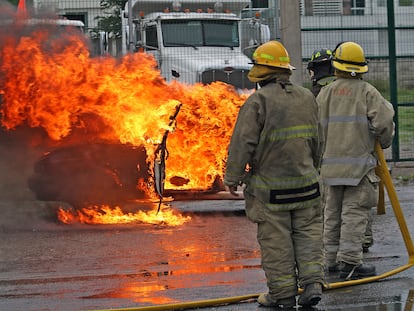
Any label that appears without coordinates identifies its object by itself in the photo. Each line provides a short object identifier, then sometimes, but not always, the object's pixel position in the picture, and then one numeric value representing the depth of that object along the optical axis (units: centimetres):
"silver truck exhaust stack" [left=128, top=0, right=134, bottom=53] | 1760
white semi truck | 1677
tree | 1755
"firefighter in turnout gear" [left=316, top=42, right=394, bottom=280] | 739
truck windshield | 1738
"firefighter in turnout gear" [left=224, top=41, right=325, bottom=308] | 630
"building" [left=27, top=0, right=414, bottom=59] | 1526
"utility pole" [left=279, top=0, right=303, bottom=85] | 1468
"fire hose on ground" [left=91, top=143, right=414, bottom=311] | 691
